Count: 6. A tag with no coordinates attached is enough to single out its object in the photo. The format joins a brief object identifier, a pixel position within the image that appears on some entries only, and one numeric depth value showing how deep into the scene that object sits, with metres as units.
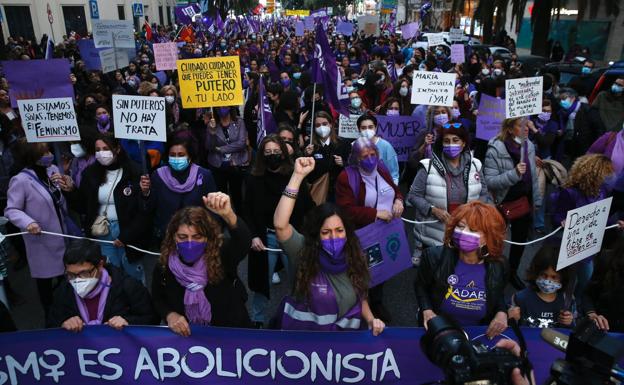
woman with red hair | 2.86
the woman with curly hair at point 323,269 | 2.85
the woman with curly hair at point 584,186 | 3.98
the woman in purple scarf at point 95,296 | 2.90
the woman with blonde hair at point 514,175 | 4.64
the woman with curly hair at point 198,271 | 2.88
